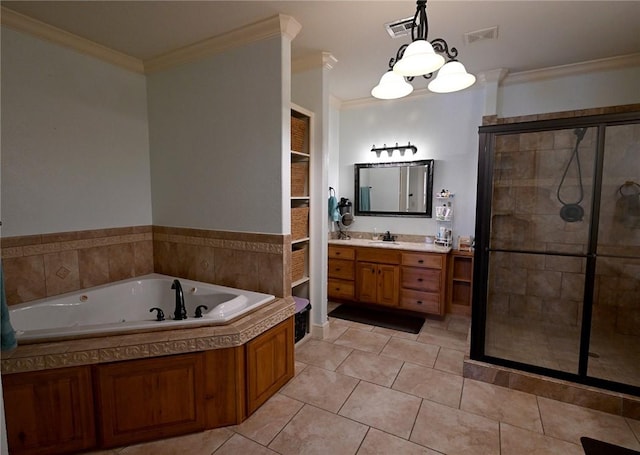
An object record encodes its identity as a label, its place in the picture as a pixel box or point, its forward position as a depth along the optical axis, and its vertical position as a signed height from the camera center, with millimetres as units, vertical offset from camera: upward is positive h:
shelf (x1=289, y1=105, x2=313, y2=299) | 2816 +37
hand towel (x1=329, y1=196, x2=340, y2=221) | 4148 -108
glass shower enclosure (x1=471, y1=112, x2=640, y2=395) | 2199 -356
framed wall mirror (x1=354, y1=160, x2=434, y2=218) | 3838 +162
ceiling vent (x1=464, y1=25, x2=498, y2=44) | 2383 +1313
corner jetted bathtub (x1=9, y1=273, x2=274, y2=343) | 1890 -786
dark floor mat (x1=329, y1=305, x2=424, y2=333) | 3416 -1358
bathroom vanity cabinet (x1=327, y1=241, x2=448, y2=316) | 3420 -884
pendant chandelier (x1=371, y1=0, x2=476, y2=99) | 1639 +755
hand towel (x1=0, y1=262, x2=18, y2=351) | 1169 -504
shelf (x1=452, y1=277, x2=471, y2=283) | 3584 -905
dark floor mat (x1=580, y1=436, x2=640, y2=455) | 1760 -1414
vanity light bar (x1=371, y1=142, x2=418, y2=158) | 3855 +665
